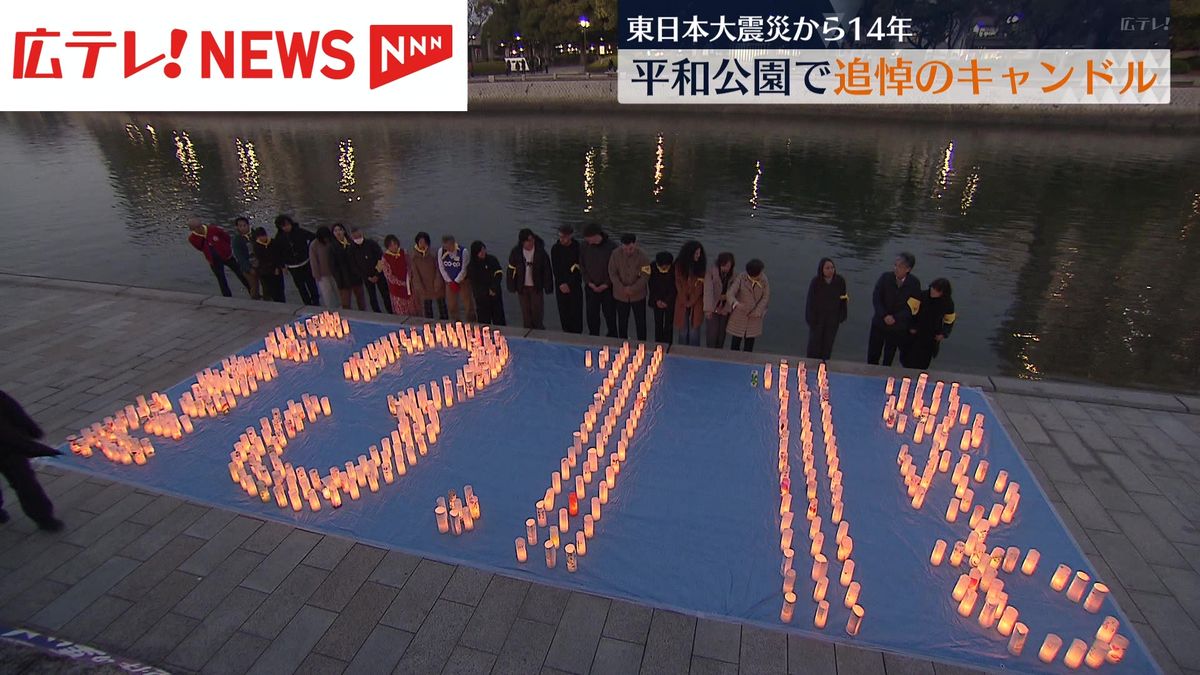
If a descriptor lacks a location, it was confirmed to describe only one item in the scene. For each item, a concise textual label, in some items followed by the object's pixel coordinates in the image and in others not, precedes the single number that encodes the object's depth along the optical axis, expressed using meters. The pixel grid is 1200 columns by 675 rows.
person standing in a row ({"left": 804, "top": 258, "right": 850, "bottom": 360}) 7.84
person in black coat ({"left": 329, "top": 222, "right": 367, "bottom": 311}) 9.55
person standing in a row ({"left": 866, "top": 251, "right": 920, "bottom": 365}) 7.56
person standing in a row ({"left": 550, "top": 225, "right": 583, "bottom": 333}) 8.59
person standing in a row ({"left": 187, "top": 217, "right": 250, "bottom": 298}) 10.55
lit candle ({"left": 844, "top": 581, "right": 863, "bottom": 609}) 4.52
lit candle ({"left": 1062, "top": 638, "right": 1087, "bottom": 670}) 4.09
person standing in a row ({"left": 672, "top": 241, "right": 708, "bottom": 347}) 8.31
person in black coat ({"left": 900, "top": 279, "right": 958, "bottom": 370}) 7.39
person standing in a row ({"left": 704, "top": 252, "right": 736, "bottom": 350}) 7.98
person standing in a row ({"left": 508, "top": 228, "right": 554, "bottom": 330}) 8.84
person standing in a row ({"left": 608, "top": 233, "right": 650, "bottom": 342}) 8.41
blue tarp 4.59
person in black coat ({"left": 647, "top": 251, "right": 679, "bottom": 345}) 8.33
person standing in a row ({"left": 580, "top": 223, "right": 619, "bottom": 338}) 8.45
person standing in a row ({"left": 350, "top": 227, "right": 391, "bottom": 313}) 9.60
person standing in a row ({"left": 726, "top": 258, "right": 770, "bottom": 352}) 8.02
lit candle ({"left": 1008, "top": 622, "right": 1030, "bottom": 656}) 4.16
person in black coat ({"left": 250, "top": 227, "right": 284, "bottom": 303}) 10.02
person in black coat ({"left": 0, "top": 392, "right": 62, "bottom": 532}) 4.98
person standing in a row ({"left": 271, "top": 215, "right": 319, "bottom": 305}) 10.05
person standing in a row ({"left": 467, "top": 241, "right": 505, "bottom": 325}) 8.88
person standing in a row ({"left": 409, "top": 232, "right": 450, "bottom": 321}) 9.21
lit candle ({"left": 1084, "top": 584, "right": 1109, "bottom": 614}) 4.50
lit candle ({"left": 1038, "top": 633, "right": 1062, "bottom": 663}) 4.09
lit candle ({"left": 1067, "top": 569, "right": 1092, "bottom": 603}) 4.56
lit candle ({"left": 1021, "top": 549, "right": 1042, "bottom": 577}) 4.82
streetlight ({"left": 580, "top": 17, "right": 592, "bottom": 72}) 50.91
